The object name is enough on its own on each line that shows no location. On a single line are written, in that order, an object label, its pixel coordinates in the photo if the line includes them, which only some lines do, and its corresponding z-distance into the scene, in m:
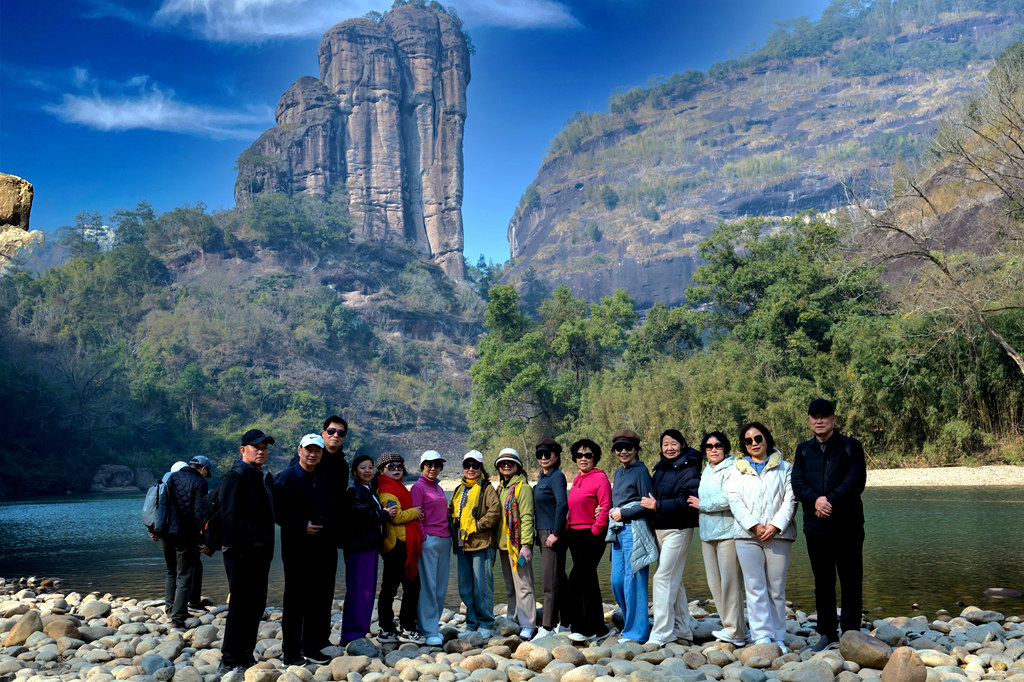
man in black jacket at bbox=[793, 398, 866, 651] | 4.91
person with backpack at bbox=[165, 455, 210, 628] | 6.87
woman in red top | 5.55
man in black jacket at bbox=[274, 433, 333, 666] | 5.05
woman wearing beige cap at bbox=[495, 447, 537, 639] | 5.73
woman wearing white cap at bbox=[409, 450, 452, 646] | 5.82
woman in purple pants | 5.44
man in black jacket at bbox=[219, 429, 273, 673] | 4.82
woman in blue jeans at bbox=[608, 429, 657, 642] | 5.40
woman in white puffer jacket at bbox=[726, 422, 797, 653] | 5.09
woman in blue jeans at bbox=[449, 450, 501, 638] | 5.91
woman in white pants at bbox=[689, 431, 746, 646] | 5.25
